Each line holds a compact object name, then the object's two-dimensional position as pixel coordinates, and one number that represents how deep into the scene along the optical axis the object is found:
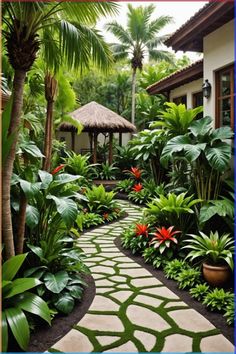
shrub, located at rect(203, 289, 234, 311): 3.61
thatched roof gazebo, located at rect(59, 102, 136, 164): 13.07
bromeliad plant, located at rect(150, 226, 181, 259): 5.04
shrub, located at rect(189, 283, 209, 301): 3.90
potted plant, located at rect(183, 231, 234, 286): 4.05
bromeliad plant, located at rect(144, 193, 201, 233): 5.34
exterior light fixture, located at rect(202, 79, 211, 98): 6.19
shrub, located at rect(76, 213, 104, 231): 7.61
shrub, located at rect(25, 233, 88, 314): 3.54
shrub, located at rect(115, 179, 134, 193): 11.33
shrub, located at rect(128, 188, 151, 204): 9.87
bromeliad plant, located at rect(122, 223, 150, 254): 5.70
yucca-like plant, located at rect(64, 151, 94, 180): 10.96
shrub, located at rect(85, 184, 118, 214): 8.53
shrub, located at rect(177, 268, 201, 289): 4.18
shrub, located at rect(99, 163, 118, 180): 12.64
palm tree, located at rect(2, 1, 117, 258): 3.21
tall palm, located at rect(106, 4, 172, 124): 16.34
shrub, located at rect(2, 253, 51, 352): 2.80
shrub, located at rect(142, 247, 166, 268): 5.02
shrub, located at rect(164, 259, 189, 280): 4.57
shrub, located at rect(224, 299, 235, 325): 3.31
